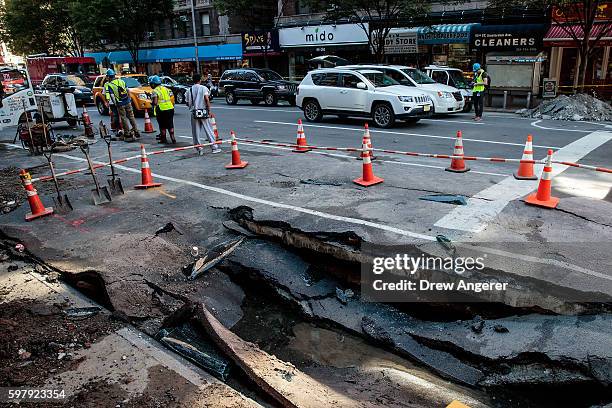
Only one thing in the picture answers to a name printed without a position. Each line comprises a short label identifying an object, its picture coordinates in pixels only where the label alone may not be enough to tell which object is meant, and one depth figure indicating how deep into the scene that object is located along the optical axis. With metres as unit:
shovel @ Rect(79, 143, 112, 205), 8.01
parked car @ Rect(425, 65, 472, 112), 20.25
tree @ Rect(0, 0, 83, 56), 41.62
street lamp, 36.68
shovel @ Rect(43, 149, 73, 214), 7.70
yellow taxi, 19.95
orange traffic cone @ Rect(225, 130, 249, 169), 9.85
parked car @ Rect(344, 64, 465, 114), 16.62
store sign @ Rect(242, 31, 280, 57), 33.91
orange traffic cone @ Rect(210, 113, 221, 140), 11.81
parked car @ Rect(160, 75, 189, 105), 26.98
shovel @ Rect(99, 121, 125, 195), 8.50
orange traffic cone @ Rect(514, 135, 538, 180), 8.00
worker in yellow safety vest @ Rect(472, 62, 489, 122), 16.52
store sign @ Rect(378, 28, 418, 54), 26.81
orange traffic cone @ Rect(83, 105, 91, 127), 15.73
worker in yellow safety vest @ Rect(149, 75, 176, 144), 12.46
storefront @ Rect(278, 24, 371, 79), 29.84
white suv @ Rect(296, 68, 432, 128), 14.54
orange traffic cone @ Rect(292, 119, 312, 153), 11.16
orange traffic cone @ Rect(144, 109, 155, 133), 15.84
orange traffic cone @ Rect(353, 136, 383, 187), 7.94
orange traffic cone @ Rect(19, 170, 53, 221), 7.36
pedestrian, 11.30
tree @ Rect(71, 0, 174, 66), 33.12
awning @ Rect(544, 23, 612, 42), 21.30
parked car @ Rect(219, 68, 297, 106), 23.88
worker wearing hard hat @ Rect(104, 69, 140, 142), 13.62
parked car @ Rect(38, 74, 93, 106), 26.18
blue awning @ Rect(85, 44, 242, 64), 37.09
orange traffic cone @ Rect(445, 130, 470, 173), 8.75
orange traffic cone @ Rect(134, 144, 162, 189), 8.77
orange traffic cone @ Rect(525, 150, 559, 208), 6.47
